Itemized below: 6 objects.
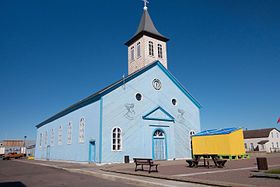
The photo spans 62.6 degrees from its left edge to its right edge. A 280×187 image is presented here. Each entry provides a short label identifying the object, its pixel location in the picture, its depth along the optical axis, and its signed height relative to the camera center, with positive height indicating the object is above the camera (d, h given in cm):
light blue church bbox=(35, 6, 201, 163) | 1914 +293
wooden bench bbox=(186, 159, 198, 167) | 1399 -90
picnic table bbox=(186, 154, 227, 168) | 1339 -80
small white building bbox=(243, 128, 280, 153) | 5004 +139
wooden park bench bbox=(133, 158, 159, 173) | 1153 -72
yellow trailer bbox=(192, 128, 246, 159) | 2038 +42
